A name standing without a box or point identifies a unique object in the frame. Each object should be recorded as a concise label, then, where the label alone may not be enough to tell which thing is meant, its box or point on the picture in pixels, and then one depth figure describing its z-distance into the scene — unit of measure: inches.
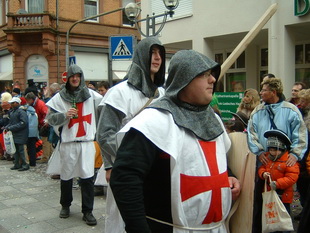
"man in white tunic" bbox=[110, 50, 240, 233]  70.4
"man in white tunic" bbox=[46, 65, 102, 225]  197.9
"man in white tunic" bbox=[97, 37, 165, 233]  121.4
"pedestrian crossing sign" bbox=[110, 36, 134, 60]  365.1
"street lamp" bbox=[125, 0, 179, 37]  376.5
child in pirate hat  163.6
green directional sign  350.9
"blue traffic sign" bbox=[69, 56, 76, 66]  585.9
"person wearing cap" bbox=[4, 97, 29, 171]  362.6
